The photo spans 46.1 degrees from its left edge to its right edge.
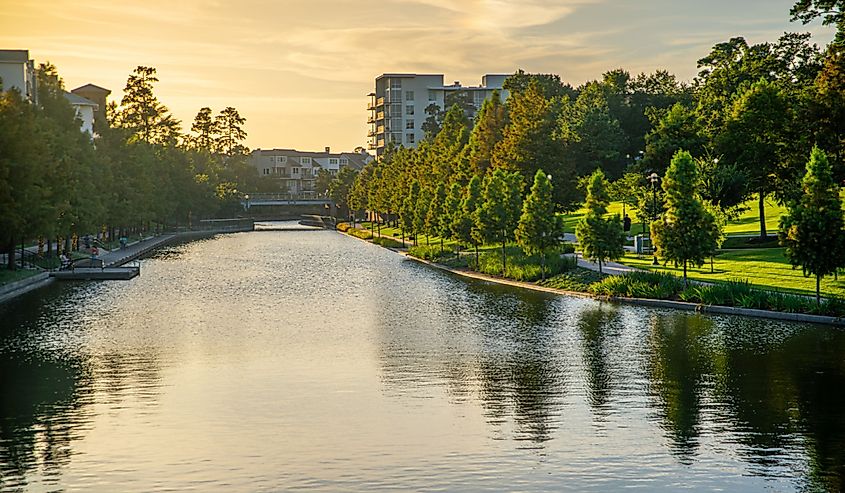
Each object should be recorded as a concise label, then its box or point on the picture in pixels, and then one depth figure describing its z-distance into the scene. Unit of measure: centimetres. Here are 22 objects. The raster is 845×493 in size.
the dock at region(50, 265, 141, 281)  6656
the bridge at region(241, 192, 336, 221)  18962
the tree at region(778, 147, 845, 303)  4191
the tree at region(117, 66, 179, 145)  16025
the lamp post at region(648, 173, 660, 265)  6116
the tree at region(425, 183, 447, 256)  8450
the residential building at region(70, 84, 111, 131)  16762
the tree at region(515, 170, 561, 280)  6059
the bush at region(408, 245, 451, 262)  8370
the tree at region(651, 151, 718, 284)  4853
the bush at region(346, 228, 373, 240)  12832
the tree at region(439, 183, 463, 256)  7931
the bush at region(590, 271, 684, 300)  4844
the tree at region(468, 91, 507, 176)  9062
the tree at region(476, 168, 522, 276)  6806
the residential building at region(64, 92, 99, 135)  12681
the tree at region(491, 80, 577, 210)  8206
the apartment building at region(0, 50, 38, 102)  9869
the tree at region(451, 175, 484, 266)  7375
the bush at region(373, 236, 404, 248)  10572
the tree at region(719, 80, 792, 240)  6494
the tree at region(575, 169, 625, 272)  5544
